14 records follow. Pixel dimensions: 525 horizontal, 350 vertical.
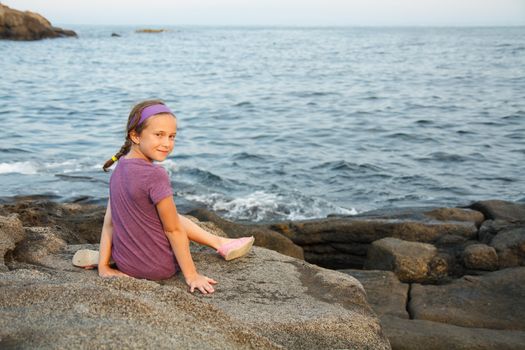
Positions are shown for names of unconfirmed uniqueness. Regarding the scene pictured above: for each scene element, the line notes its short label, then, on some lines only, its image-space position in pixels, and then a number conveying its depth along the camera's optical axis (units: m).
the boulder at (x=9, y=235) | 3.78
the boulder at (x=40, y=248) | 3.88
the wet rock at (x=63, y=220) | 5.98
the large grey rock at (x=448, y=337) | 4.12
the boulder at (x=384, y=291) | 4.82
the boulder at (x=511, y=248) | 5.96
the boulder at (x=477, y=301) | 4.58
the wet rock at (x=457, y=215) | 7.36
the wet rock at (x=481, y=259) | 5.91
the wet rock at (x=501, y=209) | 7.34
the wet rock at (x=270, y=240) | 6.24
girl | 3.53
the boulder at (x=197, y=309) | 2.41
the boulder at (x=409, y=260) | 5.84
